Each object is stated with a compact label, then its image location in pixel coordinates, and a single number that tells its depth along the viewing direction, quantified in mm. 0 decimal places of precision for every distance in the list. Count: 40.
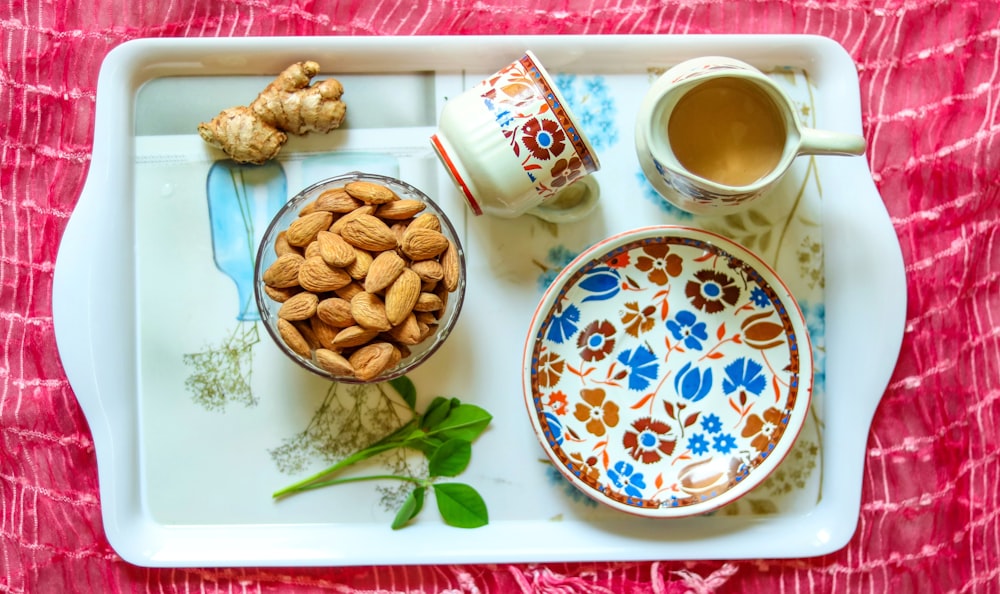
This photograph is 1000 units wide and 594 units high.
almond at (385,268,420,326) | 677
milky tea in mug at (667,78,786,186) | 704
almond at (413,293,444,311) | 690
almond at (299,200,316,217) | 714
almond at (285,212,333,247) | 697
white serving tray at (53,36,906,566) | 783
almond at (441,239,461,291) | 702
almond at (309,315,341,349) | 700
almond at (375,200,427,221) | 705
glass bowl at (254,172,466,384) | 684
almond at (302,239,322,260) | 692
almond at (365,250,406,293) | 682
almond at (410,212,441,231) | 696
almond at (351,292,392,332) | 678
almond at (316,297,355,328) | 688
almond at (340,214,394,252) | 690
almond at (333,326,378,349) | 682
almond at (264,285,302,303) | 702
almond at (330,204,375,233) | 695
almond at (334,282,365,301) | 699
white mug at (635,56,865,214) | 675
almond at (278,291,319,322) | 686
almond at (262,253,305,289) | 692
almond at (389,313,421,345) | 688
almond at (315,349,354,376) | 687
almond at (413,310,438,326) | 704
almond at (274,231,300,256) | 710
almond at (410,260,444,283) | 692
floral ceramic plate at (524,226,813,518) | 757
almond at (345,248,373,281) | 692
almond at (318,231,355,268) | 679
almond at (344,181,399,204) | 699
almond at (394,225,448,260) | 688
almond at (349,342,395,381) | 684
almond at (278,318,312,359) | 691
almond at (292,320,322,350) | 704
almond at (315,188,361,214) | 703
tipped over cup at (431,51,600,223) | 674
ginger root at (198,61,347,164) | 747
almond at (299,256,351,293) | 684
